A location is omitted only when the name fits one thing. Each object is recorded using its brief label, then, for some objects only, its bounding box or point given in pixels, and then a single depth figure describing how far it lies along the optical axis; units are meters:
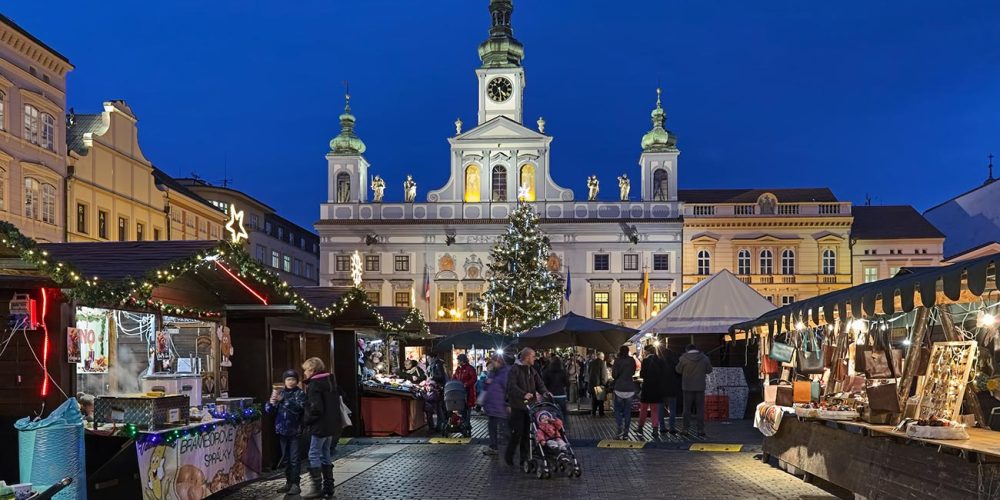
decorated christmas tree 50.41
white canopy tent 24.69
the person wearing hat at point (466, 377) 20.11
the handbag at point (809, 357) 15.33
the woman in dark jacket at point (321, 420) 11.62
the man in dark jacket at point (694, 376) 19.08
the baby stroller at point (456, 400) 19.19
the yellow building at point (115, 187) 38.75
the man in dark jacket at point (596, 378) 26.05
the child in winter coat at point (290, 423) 11.76
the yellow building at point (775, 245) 61.16
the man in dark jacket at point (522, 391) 14.31
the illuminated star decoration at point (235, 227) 12.93
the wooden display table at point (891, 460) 8.27
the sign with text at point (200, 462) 10.12
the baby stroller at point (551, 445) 13.54
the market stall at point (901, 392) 9.05
